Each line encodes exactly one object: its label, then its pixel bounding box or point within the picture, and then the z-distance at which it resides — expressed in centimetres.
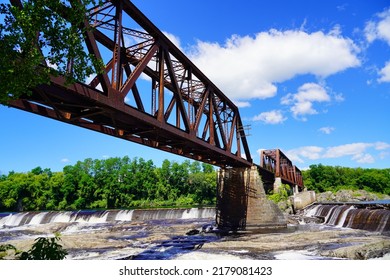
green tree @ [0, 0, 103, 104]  682
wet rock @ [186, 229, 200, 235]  3006
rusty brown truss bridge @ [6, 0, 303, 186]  1164
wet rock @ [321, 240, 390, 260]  1761
